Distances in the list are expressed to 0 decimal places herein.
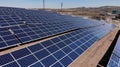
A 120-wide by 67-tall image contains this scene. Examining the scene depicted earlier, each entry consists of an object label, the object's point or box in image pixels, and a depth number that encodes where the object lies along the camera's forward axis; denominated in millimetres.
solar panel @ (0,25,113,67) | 5271
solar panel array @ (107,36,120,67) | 6427
